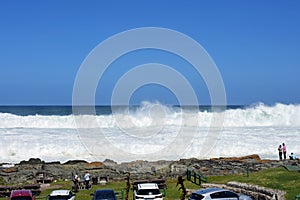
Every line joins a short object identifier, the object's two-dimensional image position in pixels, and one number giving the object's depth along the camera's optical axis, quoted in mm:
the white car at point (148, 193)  26062
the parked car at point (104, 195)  25109
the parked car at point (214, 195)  23234
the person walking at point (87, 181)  35531
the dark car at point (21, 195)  25641
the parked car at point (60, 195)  25891
